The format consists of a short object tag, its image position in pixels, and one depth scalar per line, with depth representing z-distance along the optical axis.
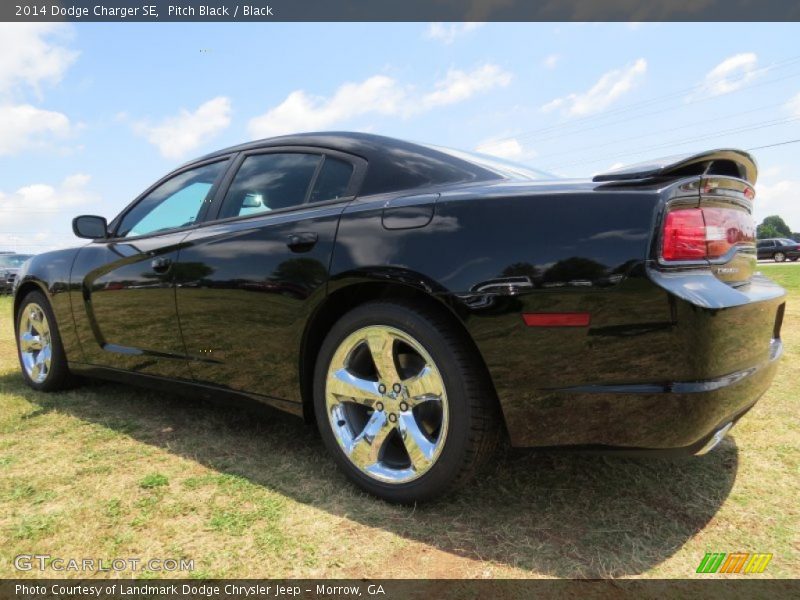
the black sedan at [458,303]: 1.62
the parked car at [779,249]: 35.72
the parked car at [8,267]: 17.83
